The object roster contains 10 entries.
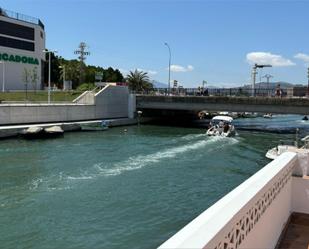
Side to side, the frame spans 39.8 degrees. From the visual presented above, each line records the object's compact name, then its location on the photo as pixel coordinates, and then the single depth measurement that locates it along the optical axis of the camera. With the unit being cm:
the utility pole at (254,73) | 7860
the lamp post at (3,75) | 7692
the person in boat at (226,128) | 5086
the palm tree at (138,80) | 10775
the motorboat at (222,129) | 5047
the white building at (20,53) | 7975
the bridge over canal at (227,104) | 5519
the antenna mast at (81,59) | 9981
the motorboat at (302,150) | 907
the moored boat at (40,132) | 4248
